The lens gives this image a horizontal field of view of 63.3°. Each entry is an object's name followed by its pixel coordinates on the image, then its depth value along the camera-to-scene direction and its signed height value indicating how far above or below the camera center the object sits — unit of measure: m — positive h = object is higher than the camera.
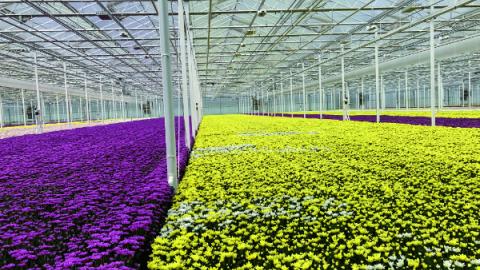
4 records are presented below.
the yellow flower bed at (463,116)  22.00 -0.83
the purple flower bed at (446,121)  16.30 -0.92
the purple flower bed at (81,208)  3.15 -1.07
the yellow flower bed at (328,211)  3.38 -1.26
